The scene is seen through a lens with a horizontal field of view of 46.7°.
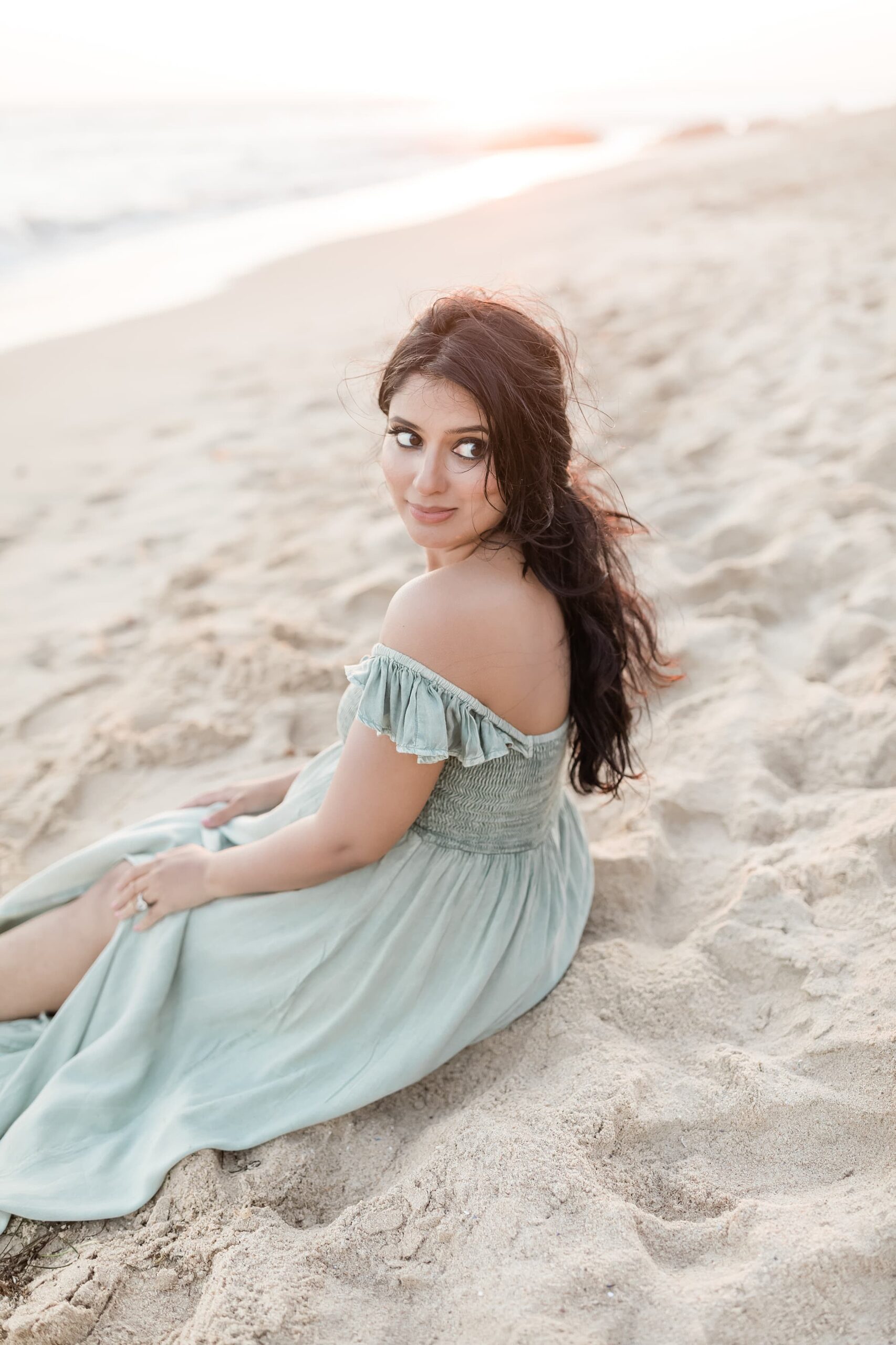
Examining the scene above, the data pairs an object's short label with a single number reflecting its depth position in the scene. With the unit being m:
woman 1.70
